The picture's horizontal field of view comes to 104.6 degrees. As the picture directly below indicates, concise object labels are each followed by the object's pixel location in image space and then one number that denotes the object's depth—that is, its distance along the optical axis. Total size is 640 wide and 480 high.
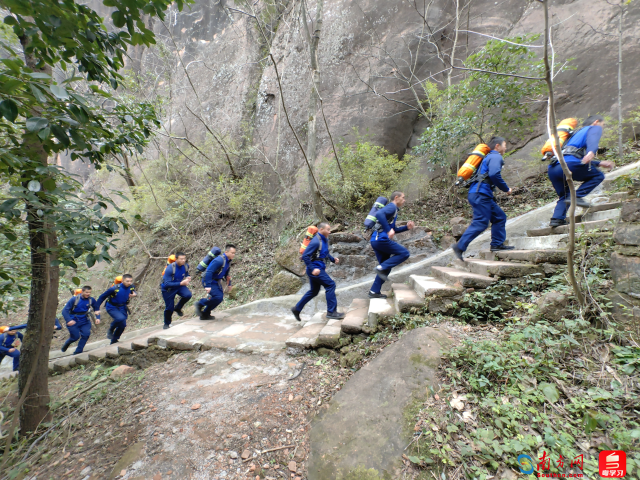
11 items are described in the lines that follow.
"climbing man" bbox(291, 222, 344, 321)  4.41
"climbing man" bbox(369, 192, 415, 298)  4.58
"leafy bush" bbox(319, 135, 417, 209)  7.27
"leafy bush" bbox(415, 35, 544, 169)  5.33
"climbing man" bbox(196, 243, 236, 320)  5.56
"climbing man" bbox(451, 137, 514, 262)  3.98
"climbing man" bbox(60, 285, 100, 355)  6.32
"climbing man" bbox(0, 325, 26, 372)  6.04
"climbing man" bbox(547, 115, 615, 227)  3.60
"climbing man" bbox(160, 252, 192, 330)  5.89
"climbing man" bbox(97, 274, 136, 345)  6.05
